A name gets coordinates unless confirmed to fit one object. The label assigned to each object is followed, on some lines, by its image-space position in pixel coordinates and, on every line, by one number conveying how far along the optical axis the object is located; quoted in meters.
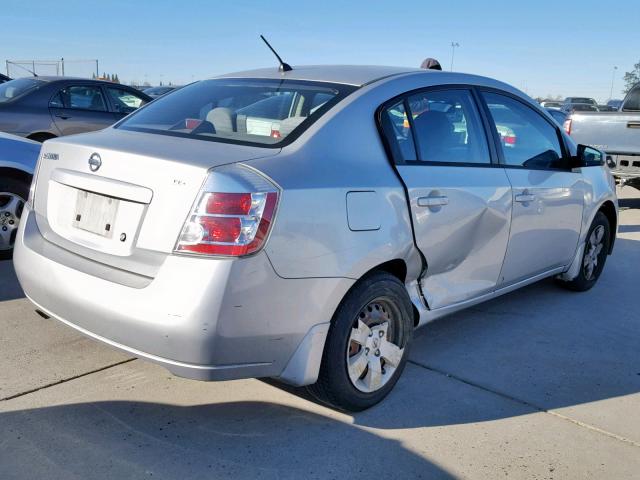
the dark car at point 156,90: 19.61
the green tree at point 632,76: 80.38
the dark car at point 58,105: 8.23
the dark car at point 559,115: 15.89
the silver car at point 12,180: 5.29
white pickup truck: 9.07
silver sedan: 2.58
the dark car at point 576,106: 28.79
